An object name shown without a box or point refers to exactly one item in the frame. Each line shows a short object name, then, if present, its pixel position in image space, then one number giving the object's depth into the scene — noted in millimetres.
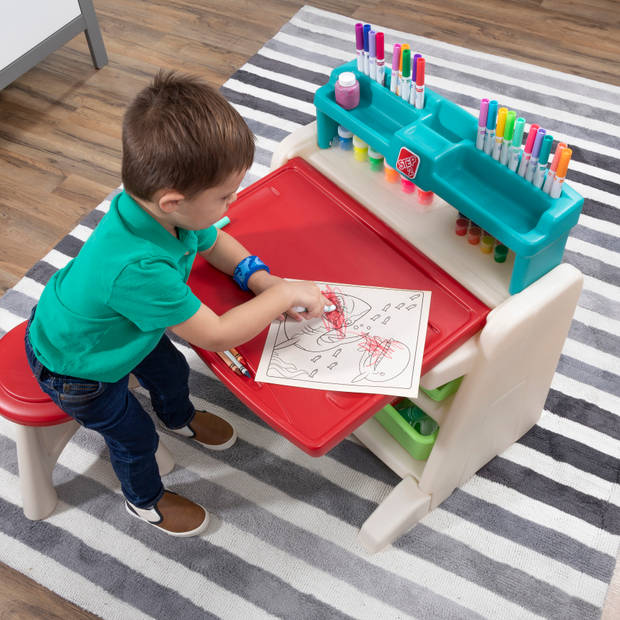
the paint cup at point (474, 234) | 1117
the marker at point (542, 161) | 941
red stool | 1238
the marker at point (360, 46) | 1124
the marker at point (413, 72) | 1087
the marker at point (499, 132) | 977
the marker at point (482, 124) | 984
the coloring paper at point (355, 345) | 974
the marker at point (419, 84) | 1083
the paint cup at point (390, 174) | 1188
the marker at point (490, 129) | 977
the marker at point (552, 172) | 942
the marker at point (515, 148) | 982
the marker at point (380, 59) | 1112
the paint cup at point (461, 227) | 1130
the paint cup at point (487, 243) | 1096
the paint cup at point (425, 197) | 1162
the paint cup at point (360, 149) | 1213
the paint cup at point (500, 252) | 1089
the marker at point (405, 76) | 1081
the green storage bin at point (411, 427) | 1338
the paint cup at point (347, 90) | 1144
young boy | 861
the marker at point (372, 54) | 1135
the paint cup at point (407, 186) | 1177
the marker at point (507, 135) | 975
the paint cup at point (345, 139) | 1233
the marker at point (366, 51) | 1132
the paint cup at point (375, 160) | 1202
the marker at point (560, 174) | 934
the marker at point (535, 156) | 949
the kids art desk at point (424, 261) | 977
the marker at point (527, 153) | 954
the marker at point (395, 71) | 1102
